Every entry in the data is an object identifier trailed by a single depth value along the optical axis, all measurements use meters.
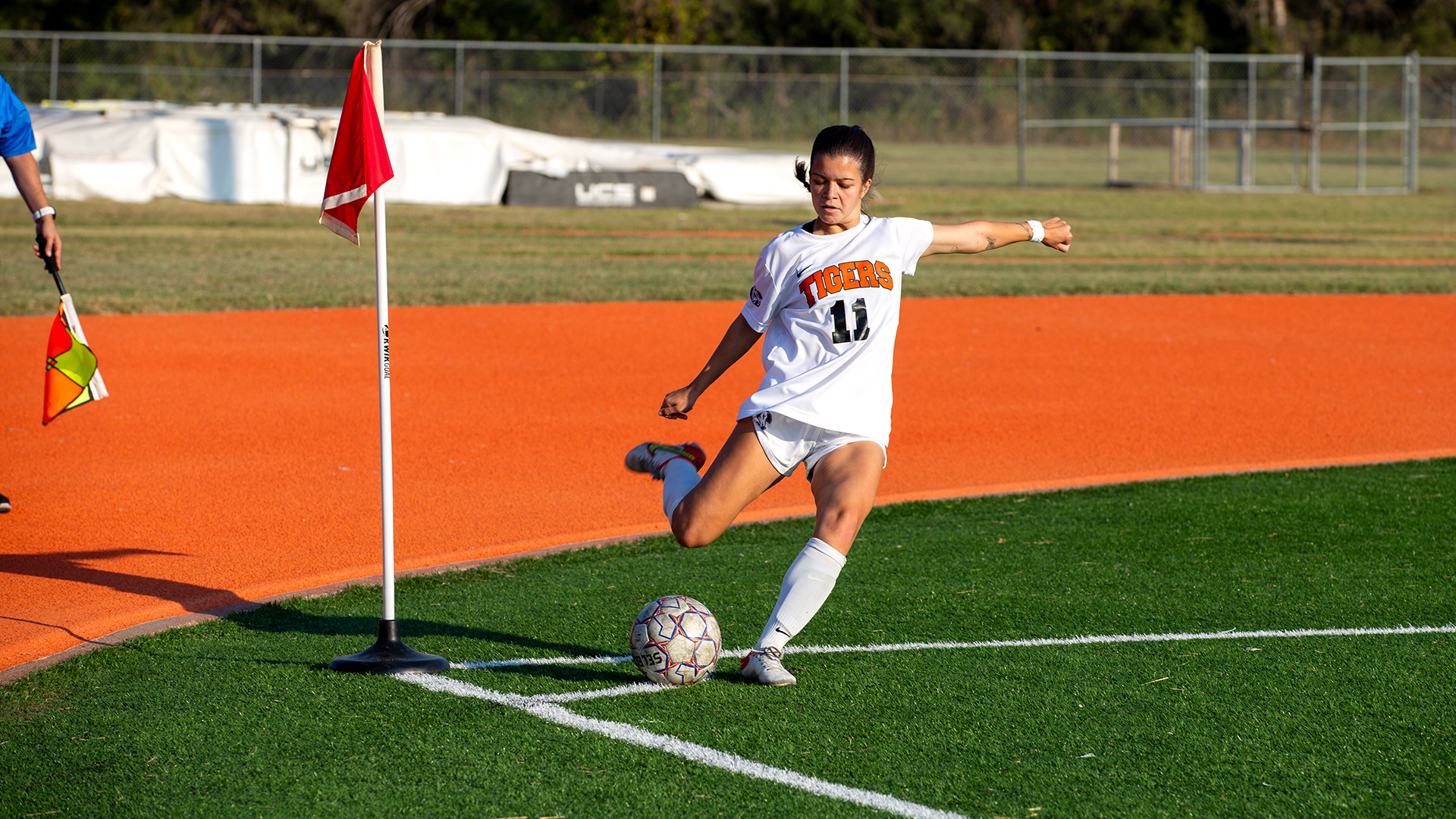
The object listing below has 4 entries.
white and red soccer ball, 9.61
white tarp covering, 49.03
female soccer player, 9.54
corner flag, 9.47
